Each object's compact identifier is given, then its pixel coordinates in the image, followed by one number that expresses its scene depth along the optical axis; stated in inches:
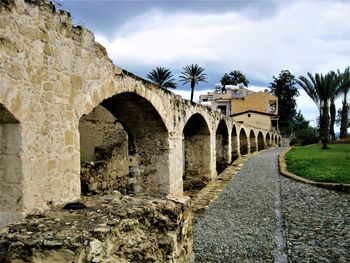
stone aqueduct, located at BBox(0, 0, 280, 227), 149.3
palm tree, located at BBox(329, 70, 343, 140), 880.2
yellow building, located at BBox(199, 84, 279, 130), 1792.6
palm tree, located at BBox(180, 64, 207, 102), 1612.9
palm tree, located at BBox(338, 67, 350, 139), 920.9
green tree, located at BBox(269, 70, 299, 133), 2015.5
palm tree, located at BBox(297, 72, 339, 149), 863.1
